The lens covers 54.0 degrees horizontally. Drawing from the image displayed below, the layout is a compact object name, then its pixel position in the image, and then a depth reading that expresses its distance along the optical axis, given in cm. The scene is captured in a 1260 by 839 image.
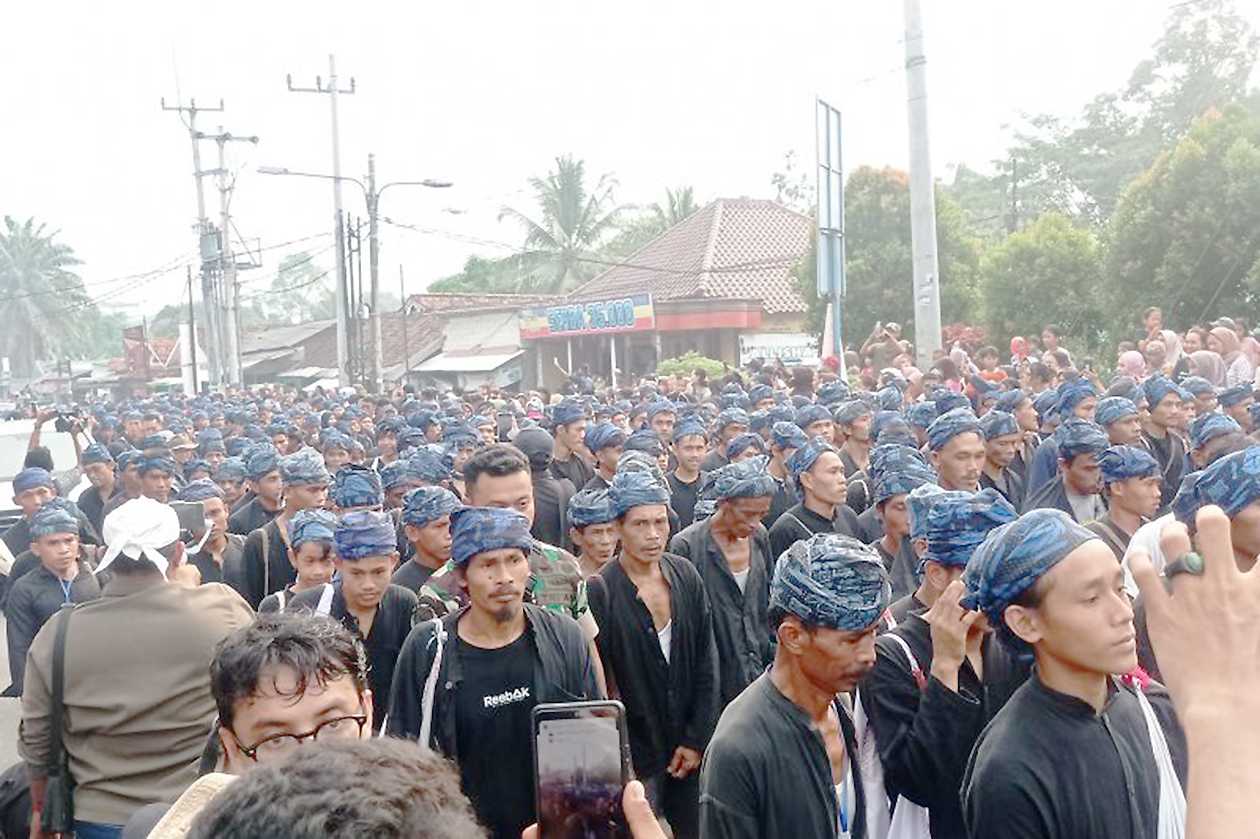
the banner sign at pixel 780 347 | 3325
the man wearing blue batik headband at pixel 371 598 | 546
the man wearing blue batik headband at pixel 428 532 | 634
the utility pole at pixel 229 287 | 4069
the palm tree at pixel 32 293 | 7781
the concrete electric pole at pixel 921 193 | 1827
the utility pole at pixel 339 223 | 3322
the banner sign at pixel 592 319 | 3528
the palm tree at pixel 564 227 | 5034
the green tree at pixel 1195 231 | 2223
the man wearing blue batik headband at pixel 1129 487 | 609
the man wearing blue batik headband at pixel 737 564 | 607
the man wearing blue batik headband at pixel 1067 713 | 278
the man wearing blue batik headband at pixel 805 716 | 327
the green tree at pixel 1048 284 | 2614
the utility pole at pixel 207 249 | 4316
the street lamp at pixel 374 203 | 3066
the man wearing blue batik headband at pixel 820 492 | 724
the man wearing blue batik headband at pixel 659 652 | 568
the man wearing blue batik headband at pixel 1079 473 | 710
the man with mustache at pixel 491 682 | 444
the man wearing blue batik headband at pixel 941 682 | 352
